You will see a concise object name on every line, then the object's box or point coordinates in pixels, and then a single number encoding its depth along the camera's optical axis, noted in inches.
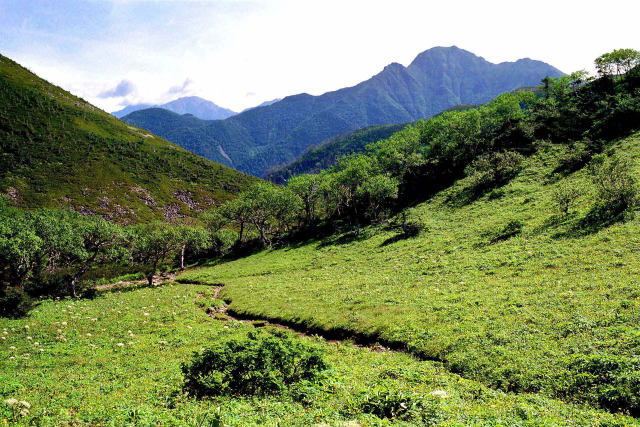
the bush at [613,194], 1154.0
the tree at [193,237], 2189.8
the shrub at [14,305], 1045.8
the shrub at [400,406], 374.3
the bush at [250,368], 482.8
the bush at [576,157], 1872.5
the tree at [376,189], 2338.8
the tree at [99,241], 1635.1
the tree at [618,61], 2904.8
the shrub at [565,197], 1379.2
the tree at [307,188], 3021.7
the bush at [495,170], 2214.6
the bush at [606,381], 395.9
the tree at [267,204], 2923.2
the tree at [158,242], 1912.3
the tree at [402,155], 3036.4
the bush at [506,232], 1338.6
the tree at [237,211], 2937.3
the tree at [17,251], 1368.1
